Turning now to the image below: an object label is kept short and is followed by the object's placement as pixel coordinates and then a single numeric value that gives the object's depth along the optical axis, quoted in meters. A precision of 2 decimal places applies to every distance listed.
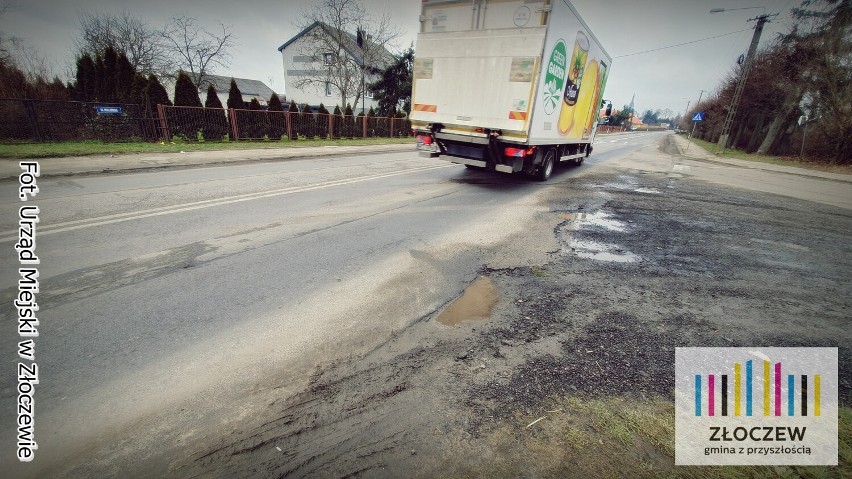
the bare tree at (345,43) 29.03
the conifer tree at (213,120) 16.11
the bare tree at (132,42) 32.12
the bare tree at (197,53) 32.09
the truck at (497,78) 6.95
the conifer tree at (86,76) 15.98
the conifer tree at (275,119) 18.44
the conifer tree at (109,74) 15.62
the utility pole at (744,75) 20.24
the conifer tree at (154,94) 14.25
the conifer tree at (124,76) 15.24
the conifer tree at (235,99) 17.66
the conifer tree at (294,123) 19.49
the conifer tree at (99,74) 15.90
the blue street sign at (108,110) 12.90
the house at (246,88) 52.59
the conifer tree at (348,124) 22.94
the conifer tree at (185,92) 15.37
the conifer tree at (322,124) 21.19
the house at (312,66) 33.62
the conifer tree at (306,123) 20.16
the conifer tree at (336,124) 22.02
